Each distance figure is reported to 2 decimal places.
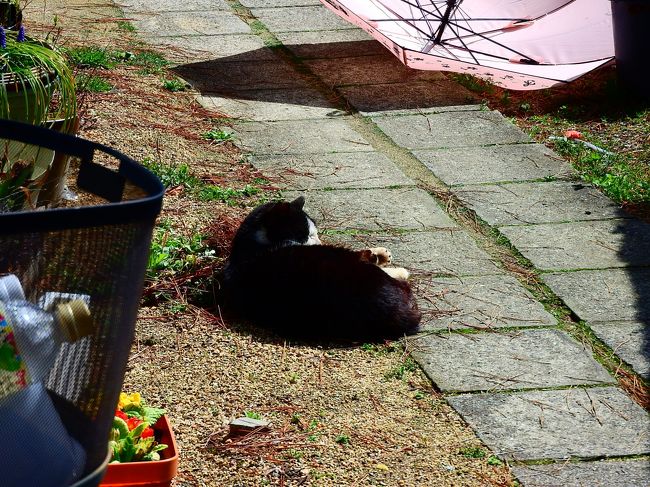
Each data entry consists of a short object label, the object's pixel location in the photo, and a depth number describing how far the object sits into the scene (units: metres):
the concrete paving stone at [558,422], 6.01
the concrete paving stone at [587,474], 5.64
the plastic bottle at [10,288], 3.09
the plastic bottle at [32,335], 3.08
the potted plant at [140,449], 4.78
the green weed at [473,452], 5.90
